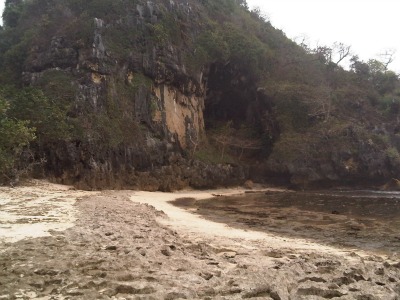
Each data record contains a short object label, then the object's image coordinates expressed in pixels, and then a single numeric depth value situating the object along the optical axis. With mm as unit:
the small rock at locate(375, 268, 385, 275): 6416
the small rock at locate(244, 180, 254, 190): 35744
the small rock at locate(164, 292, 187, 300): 4508
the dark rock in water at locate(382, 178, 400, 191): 37219
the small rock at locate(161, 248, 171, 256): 6770
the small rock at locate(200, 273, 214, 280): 5452
